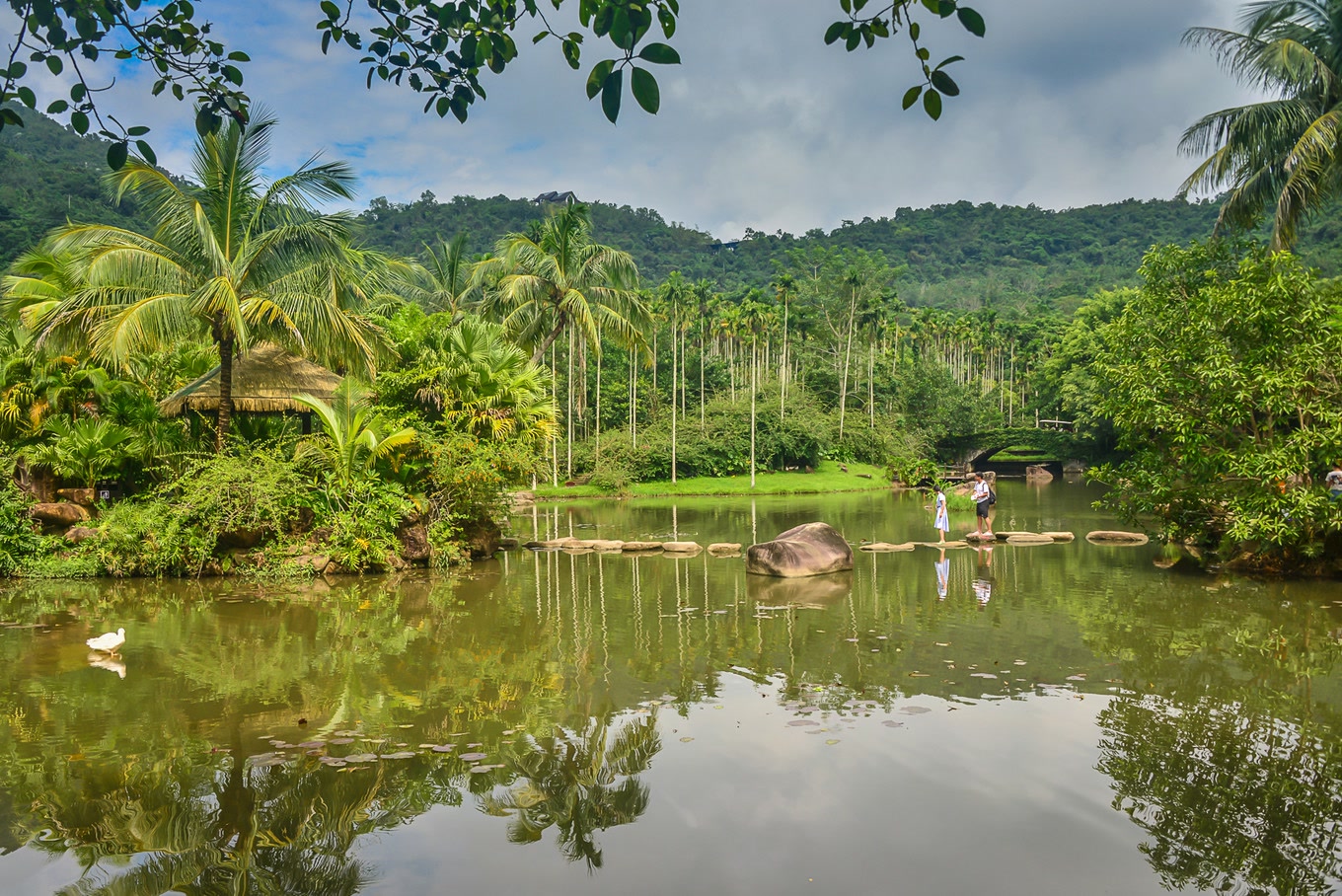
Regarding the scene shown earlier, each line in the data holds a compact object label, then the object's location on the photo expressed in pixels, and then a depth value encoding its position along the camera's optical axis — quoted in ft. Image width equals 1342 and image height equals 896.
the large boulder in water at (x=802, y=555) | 48.16
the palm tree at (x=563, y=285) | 104.63
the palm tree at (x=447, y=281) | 122.42
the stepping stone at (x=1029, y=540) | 64.03
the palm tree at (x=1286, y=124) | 53.98
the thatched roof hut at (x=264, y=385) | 53.62
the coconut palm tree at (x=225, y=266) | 48.67
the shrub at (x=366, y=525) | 50.26
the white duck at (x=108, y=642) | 30.53
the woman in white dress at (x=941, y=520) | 62.69
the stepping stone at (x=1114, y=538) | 61.87
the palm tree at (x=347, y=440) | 51.06
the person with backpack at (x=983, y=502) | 64.64
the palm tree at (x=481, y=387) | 57.77
